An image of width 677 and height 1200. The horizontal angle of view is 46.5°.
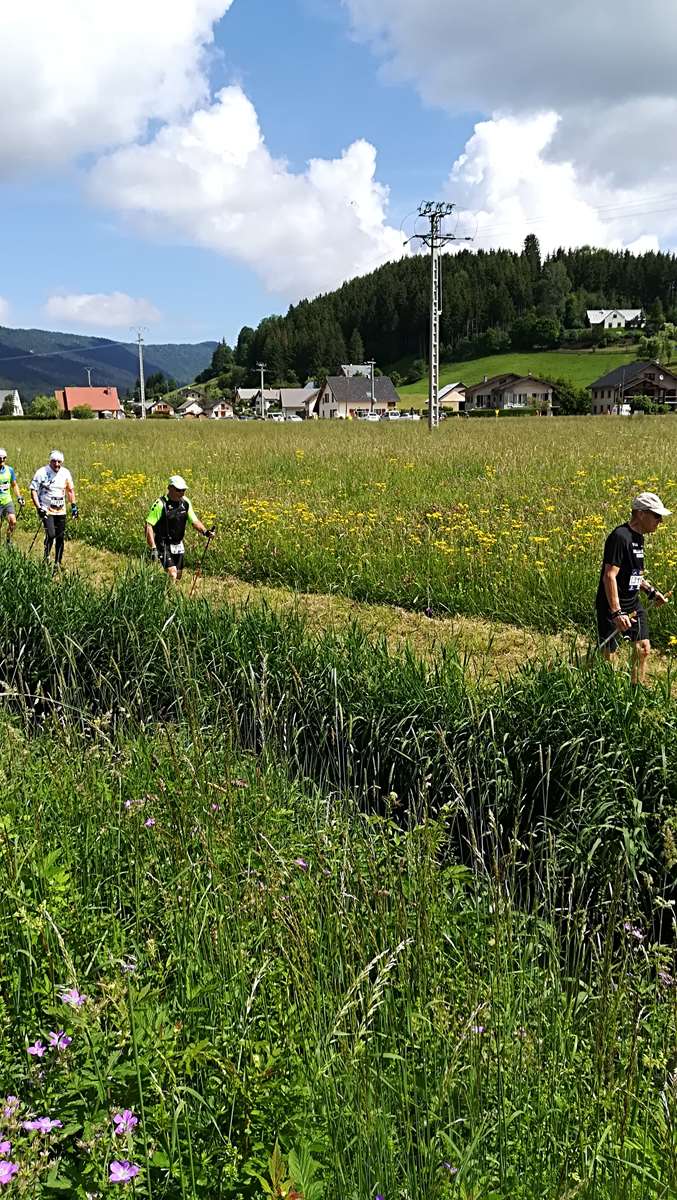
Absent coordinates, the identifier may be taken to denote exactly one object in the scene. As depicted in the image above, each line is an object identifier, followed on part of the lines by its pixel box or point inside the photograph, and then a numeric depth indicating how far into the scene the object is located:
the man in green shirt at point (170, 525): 8.28
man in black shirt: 5.50
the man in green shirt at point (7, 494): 11.12
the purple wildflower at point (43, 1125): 1.68
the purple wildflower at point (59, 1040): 2.01
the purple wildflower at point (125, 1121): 1.70
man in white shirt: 10.77
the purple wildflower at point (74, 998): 1.98
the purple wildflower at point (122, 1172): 1.58
